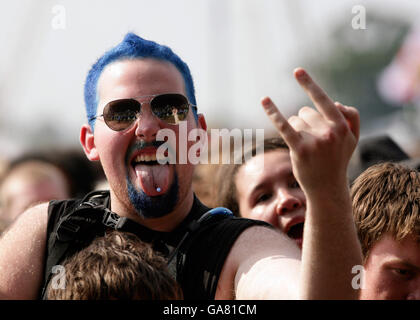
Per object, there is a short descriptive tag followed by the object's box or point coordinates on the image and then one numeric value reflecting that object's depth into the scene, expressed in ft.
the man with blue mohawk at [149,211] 8.00
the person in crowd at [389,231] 8.99
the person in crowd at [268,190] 11.26
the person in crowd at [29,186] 14.70
